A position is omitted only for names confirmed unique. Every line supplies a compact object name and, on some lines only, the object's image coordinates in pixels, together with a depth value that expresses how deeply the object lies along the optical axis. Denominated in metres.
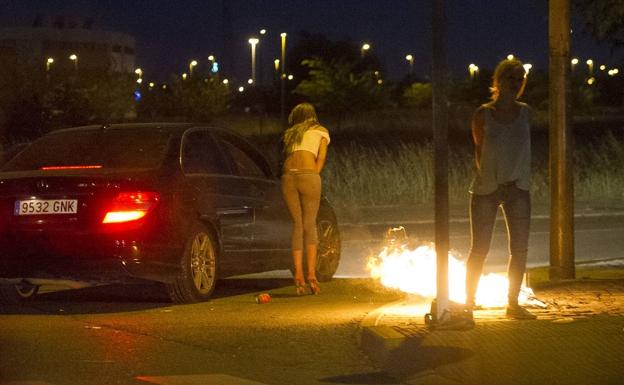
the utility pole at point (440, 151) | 8.55
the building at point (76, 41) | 148.25
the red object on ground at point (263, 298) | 11.05
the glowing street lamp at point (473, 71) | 92.63
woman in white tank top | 8.95
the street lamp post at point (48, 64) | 64.00
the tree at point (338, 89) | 73.31
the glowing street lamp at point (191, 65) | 83.88
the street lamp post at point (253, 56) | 69.84
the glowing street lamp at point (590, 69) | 100.26
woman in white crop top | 11.50
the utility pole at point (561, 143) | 11.05
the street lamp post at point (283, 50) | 54.90
